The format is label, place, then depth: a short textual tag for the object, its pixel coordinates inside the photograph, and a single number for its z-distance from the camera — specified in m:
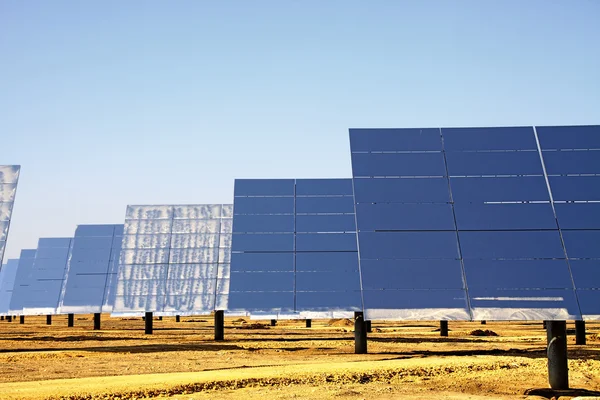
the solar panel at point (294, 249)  23.47
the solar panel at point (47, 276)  39.06
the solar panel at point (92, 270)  36.34
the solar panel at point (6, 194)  24.88
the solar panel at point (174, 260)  29.91
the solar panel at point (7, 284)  42.01
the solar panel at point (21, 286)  39.50
